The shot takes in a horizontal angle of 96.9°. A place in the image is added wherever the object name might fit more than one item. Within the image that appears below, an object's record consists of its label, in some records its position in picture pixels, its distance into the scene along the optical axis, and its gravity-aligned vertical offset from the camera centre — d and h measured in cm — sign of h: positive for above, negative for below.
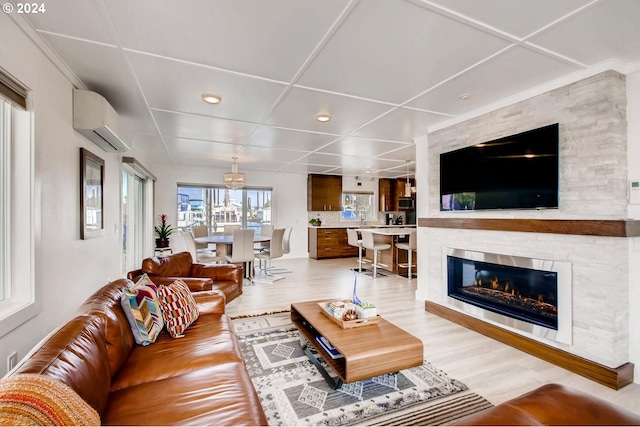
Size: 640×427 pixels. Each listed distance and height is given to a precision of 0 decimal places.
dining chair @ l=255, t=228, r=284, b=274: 545 -65
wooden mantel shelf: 208 -11
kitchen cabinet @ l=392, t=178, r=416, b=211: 906 +83
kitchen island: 593 -86
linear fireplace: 244 -79
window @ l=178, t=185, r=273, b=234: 714 +20
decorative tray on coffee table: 225 -88
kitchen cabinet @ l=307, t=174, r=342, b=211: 812 +62
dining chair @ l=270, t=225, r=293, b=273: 626 -74
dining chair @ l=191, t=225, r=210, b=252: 628 -37
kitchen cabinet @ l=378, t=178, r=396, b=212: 903 +62
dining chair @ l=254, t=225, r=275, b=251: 697 -42
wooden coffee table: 184 -92
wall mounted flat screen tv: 252 +41
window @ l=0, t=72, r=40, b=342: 176 +3
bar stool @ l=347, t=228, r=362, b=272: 625 -56
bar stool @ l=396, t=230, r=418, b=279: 543 -64
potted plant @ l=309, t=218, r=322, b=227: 830 -24
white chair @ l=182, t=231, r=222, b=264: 501 -73
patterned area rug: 178 -127
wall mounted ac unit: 241 +87
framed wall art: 256 +20
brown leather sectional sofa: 113 -84
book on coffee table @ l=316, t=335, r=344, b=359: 209 -104
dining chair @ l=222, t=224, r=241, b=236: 684 -33
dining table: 507 -49
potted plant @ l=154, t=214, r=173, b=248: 639 -41
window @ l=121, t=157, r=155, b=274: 471 +7
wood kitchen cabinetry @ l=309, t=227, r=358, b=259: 793 -84
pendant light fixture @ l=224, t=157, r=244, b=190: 561 +70
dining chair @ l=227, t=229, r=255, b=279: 491 -58
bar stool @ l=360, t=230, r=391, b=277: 572 -64
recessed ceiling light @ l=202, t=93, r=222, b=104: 273 +115
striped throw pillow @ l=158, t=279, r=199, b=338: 205 -71
